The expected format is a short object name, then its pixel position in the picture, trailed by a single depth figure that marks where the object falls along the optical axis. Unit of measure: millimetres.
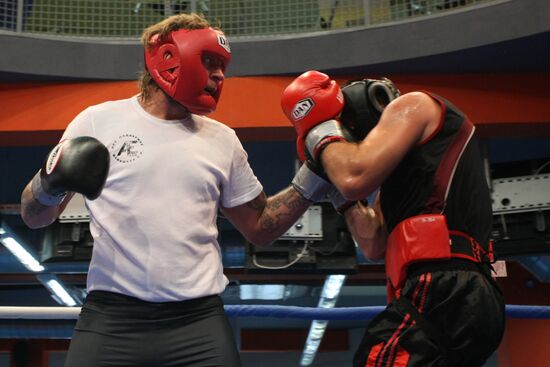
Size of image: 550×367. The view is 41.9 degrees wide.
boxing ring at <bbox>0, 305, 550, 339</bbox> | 2328
